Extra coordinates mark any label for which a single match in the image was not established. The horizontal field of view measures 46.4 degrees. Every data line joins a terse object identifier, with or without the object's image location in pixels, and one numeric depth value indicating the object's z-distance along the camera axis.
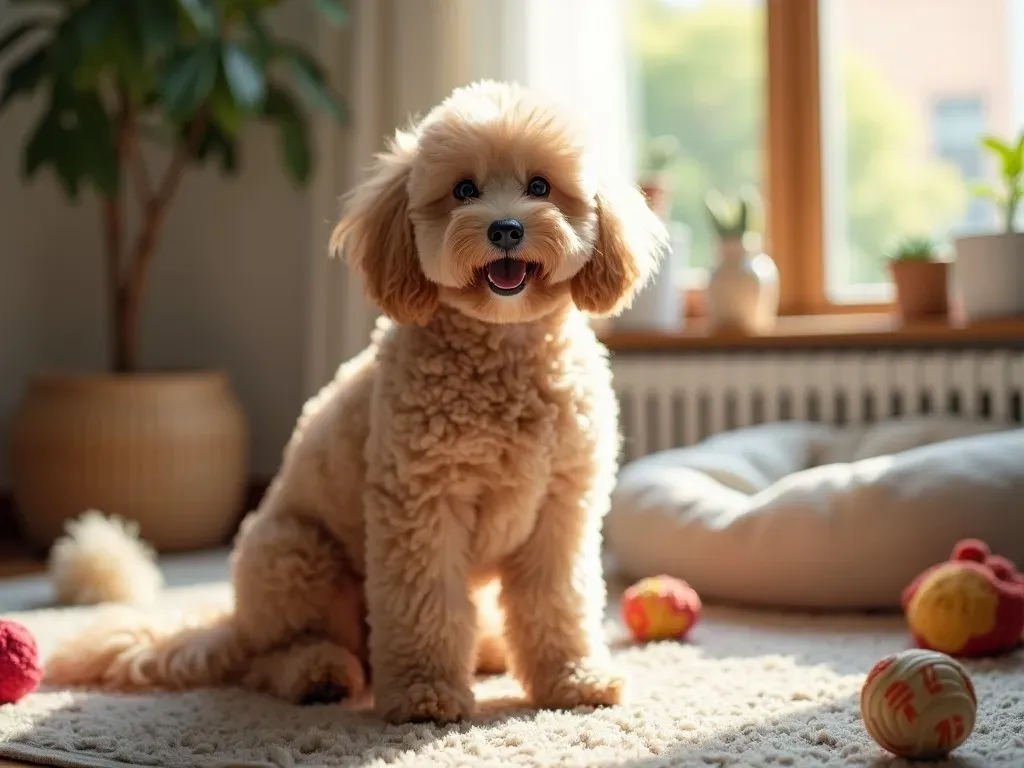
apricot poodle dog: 1.57
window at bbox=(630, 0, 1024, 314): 3.32
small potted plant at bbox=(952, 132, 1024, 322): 2.81
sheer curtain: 3.23
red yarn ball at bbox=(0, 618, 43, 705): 1.73
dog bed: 2.20
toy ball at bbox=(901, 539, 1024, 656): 1.85
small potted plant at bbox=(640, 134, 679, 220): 3.19
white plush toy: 2.50
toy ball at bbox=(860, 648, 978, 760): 1.37
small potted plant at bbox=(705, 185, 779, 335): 3.10
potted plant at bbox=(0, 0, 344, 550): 2.95
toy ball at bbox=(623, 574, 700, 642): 2.11
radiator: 2.83
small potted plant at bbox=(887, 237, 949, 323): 2.97
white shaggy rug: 1.46
